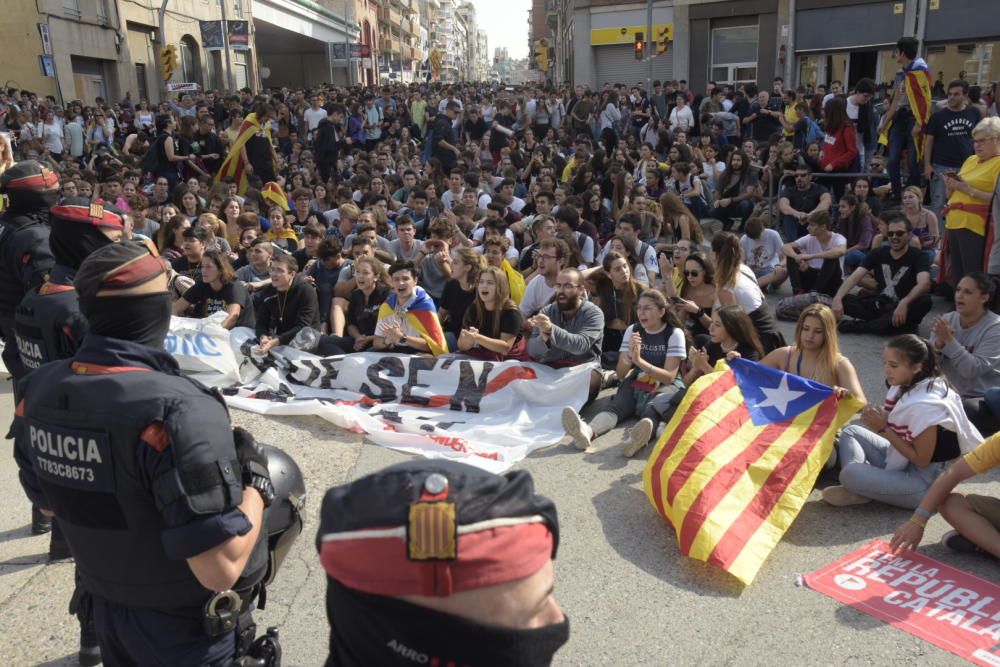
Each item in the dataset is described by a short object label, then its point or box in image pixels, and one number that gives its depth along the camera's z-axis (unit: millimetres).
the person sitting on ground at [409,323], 7461
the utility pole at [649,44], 21294
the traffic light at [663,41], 26812
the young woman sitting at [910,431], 4566
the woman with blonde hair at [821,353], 5234
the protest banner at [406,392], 6230
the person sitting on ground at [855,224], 9852
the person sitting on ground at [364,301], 8078
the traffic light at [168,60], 31331
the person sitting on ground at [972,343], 5695
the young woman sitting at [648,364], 6207
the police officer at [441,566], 1306
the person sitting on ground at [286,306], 7953
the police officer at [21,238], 4547
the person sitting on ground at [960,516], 4066
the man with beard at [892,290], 8102
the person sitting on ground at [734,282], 6922
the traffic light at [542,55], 56681
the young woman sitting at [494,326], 7246
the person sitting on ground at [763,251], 10047
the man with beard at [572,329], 6887
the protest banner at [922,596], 3604
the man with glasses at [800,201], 11320
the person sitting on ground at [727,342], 6059
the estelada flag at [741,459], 4355
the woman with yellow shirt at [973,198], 7340
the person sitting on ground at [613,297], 7668
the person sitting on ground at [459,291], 7871
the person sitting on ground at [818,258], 9477
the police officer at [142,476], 2168
